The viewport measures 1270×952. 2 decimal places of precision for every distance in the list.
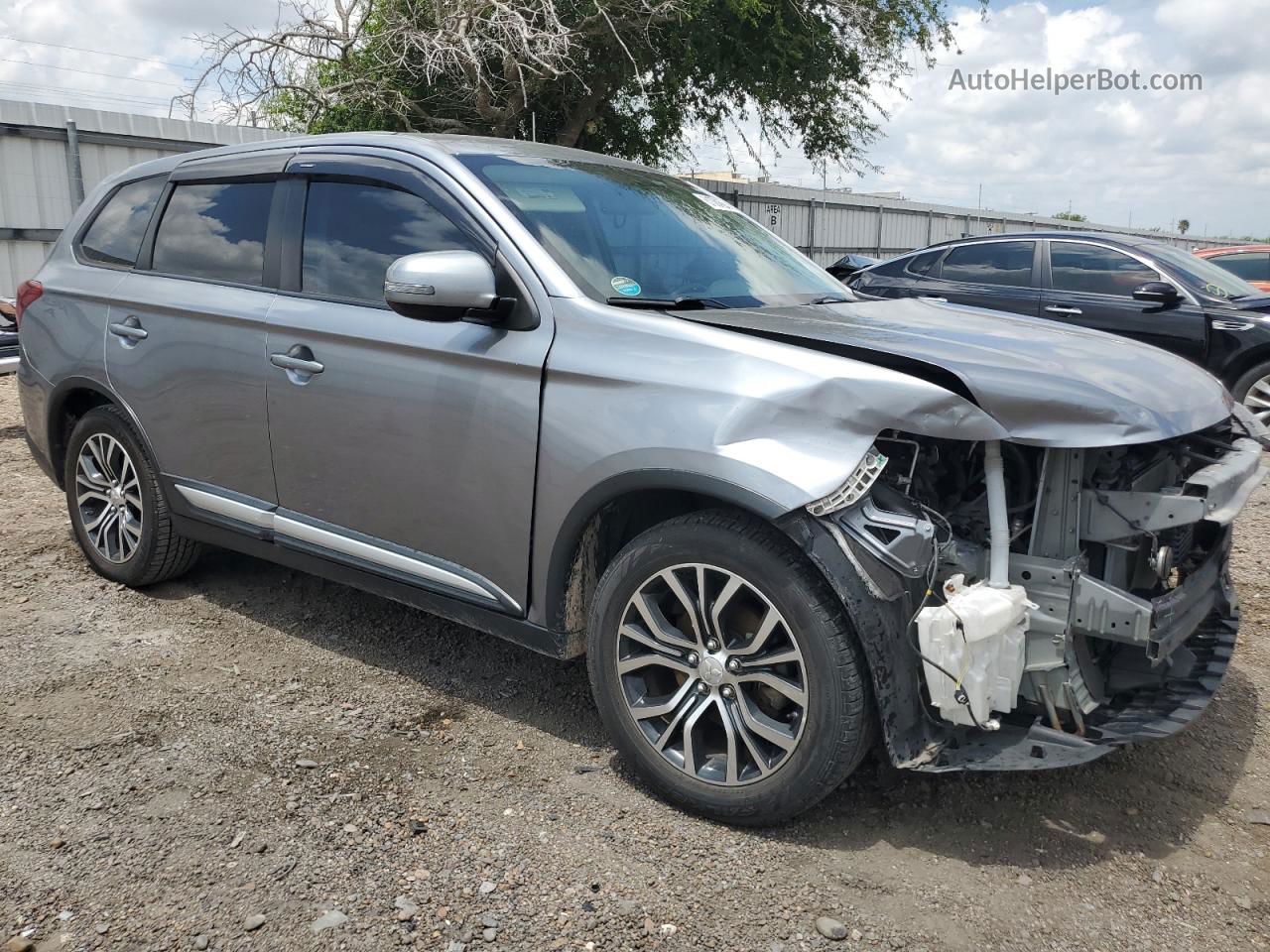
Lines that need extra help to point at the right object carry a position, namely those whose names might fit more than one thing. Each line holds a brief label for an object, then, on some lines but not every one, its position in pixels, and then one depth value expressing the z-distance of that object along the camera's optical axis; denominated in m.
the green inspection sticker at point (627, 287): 3.18
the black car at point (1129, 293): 8.16
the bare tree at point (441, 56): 14.38
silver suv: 2.58
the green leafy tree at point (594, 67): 14.65
